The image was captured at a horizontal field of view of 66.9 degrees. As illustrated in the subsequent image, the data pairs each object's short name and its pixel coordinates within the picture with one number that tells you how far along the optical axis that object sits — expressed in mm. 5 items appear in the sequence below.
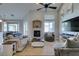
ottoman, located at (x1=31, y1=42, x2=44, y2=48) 2765
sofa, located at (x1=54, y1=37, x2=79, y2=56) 1314
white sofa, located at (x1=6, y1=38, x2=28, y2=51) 2292
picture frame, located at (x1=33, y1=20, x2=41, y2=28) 3180
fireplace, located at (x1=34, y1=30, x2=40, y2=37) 3155
